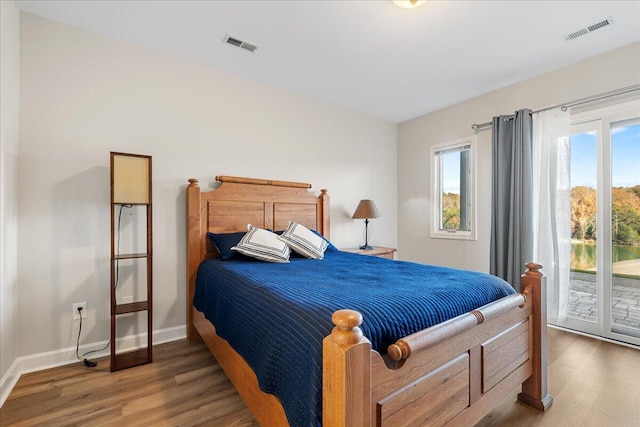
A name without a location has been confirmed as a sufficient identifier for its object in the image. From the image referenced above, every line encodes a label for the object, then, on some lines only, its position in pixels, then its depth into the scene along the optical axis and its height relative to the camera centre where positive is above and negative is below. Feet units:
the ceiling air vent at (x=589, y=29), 7.00 +4.51
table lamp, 11.88 +0.17
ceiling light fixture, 6.19 +4.45
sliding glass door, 8.18 -0.24
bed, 2.81 -1.95
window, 11.73 +1.06
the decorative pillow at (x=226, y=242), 8.09 -0.73
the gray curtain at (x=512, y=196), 9.40 +0.61
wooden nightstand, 11.28 -1.38
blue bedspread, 3.40 -1.29
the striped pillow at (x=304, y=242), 8.59 -0.77
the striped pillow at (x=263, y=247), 7.84 -0.84
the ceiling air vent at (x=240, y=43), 7.82 +4.60
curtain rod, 7.83 +3.27
